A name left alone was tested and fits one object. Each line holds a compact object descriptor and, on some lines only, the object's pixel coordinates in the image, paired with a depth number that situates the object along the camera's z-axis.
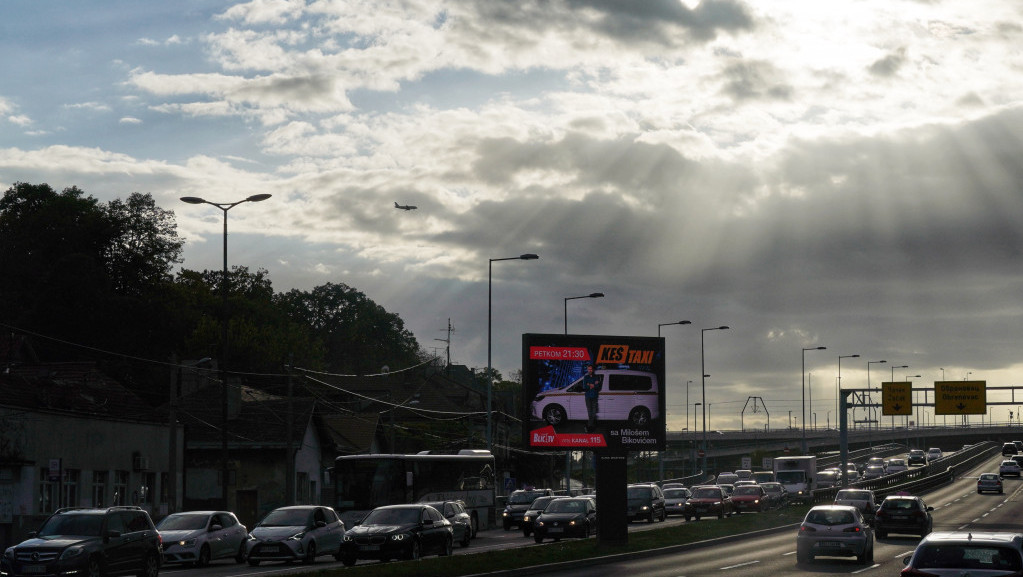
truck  73.44
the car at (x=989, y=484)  78.06
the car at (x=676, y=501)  64.12
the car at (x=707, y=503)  59.06
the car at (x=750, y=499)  62.42
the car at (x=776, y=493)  67.00
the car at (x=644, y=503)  56.34
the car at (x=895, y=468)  100.00
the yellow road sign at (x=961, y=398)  66.06
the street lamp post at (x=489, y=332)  58.34
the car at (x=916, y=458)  126.09
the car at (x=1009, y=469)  101.00
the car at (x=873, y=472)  103.21
